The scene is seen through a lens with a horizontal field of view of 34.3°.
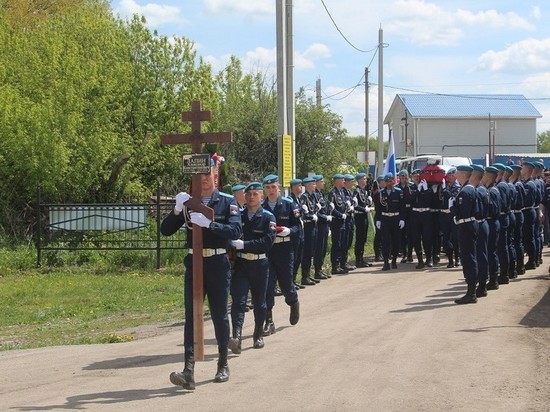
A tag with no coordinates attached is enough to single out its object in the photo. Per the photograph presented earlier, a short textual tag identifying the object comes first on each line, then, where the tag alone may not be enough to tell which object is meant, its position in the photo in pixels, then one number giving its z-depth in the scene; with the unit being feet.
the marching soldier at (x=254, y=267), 33.63
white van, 116.06
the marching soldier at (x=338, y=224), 63.16
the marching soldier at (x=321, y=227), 58.59
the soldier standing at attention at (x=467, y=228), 46.01
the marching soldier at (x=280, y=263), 38.40
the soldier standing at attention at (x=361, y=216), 67.92
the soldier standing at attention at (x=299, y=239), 51.70
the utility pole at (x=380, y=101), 117.50
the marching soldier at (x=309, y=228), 56.59
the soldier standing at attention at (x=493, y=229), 49.85
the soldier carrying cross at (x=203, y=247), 27.71
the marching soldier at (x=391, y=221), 65.26
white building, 222.89
